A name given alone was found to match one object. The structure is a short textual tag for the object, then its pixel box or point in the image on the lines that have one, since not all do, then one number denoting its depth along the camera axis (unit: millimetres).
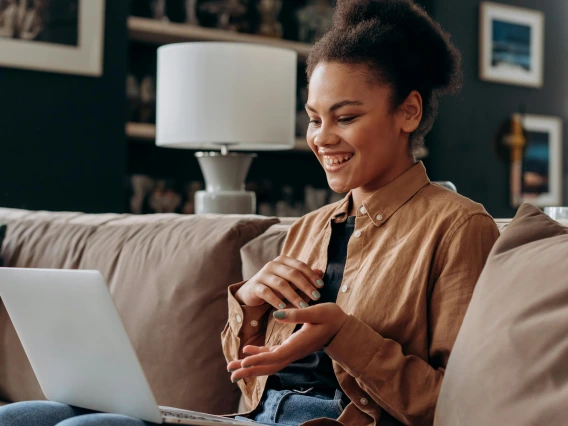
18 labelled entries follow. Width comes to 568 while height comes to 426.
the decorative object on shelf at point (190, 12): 4258
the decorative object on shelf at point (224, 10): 4320
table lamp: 2697
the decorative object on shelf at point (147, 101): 4121
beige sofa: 1724
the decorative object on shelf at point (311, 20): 4672
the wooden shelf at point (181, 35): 3945
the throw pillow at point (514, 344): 919
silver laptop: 1060
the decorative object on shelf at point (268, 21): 4480
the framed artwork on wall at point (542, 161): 5449
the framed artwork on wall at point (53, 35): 3484
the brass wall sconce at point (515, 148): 5355
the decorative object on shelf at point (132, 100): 4072
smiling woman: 1149
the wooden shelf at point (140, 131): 3924
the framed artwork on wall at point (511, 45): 5289
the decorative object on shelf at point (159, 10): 4121
